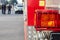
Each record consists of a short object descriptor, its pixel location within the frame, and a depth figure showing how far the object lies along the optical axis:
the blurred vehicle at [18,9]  20.88
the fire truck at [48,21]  1.66
